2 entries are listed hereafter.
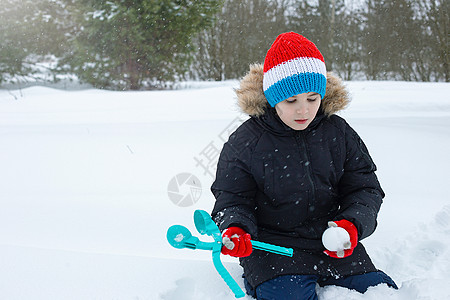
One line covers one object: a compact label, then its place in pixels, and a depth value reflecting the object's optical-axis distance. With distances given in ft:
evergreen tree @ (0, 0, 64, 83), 20.31
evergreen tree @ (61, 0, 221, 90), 17.43
